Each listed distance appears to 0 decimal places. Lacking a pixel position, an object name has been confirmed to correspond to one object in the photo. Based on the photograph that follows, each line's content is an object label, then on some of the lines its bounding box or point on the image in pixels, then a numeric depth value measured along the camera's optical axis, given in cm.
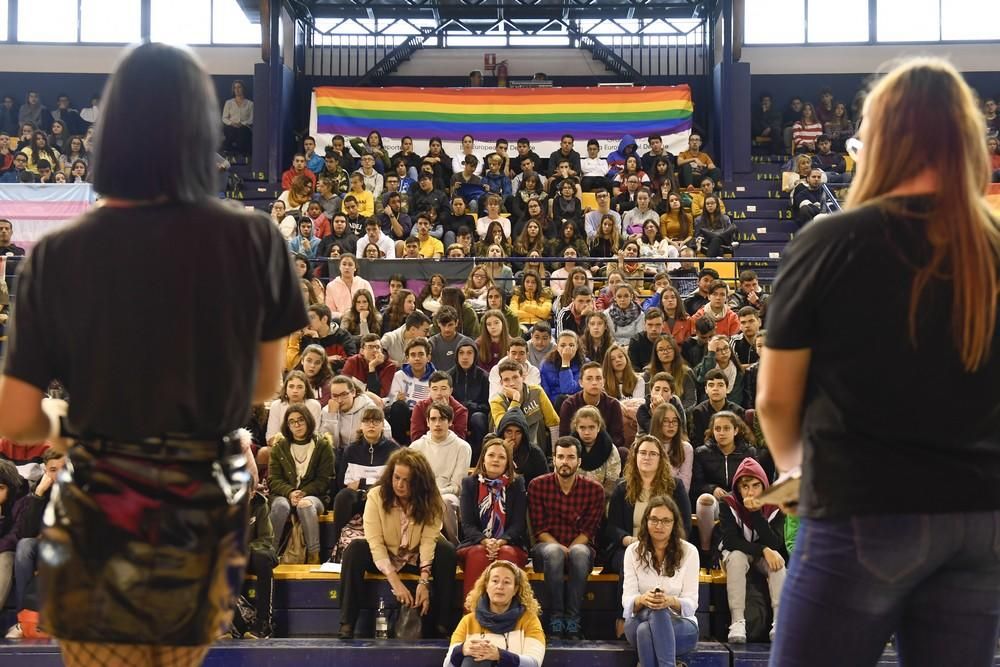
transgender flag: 1402
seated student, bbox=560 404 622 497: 750
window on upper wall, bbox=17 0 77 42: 1889
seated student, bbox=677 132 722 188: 1577
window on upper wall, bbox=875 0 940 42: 1858
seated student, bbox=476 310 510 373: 925
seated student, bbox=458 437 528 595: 691
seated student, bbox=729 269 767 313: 1078
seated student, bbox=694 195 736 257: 1320
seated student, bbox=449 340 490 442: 859
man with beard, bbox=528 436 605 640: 671
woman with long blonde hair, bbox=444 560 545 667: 607
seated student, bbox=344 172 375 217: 1464
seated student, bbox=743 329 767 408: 878
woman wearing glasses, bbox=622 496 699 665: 626
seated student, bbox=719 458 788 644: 672
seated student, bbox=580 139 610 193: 1634
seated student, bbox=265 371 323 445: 796
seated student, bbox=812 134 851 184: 1535
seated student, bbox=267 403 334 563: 727
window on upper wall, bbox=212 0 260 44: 1891
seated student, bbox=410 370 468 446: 797
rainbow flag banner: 1733
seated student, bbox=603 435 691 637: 698
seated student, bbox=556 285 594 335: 1005
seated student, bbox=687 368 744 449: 815
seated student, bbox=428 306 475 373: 917
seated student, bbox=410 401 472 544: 754
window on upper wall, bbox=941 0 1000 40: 1847
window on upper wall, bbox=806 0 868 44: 1870
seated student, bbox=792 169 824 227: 1466
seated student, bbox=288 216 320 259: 1259
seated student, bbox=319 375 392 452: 800
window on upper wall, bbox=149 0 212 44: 1884
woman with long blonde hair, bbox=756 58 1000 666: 175
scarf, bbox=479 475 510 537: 696
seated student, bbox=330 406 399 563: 718
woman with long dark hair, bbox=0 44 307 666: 186
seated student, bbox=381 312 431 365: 959
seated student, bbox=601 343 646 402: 866
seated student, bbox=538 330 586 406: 882
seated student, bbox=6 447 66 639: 699
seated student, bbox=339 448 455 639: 670
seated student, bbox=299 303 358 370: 962
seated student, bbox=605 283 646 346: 1012
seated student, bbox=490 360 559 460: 796
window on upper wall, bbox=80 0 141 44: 1886
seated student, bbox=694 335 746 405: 884
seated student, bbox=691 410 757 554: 754
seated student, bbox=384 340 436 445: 843
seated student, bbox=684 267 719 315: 1073
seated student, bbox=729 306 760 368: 940
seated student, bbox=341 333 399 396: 910
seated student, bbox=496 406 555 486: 757
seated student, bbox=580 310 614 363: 921
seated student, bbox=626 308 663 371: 943
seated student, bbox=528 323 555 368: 938
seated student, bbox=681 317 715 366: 947
